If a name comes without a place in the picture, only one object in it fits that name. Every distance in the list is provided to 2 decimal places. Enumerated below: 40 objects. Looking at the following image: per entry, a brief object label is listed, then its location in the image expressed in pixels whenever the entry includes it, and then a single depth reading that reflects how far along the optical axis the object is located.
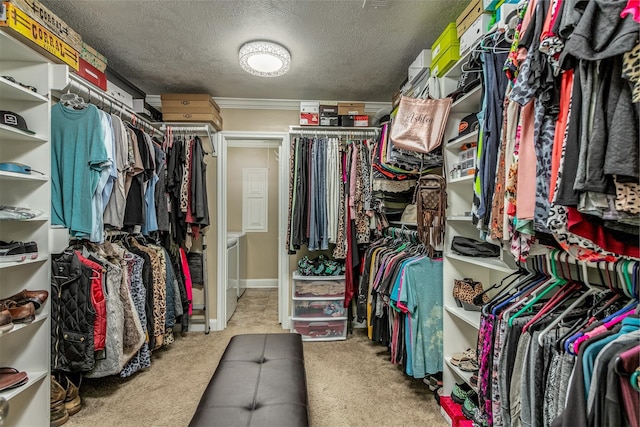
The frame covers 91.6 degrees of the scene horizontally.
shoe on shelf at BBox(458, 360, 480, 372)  1.64
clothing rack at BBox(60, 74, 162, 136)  1.81
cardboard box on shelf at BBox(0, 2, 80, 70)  1.43
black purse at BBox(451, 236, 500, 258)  1.65
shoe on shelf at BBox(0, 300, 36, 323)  1.48
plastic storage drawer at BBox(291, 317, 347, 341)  2.86
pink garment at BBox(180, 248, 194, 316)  2.82
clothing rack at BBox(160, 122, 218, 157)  2.83
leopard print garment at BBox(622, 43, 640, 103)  0.62
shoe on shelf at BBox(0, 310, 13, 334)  1.38
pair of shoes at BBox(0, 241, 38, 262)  1.45
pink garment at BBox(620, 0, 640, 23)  0.63
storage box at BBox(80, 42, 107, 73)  1.94
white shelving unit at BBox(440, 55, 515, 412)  1.81
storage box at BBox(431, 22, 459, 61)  1.70
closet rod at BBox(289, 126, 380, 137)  2.95
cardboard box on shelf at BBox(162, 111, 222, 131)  2.82
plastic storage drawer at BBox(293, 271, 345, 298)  2.86
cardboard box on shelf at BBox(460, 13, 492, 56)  1.45
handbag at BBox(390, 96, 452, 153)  1.75
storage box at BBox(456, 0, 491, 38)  1.48
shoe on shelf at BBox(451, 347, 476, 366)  1.75
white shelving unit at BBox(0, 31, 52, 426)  1.61
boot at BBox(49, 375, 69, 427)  1.71
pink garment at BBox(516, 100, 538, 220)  0.94
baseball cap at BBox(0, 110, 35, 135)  1.48
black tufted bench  1.15
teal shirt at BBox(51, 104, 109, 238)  1.78
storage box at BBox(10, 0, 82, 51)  1.53
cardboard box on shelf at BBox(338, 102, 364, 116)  3.00
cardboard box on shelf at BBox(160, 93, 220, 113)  2.82
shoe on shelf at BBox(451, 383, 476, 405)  1.68
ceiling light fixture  2.15
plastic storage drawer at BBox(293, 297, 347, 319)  2.86
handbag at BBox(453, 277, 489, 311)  1.73
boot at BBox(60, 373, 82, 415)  1.81
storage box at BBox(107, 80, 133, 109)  2.25
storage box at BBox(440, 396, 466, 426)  1.64
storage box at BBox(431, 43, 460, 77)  1.71
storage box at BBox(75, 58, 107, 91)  1.90
